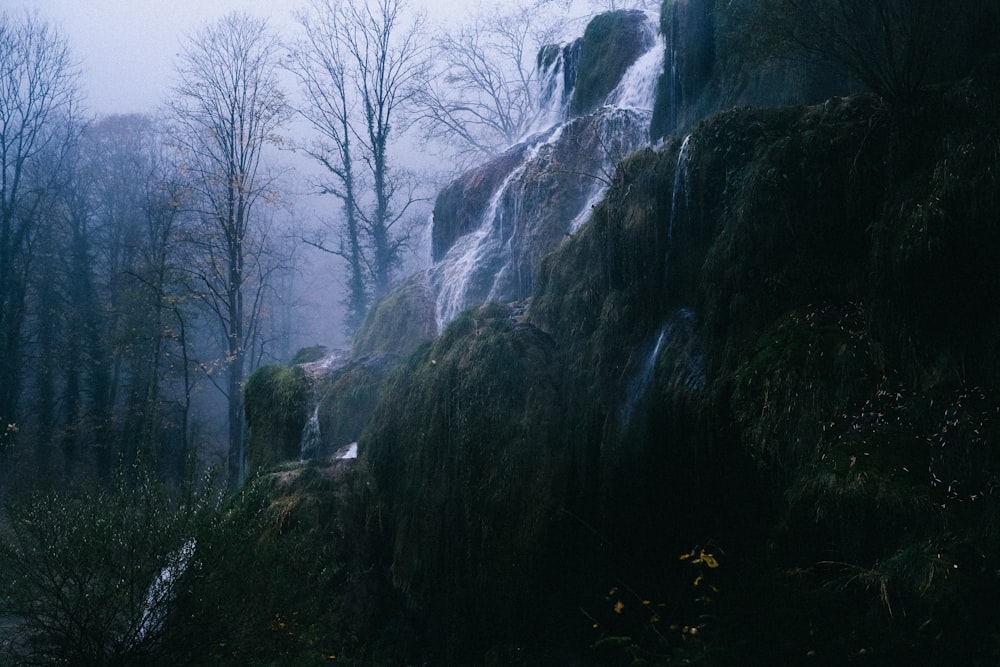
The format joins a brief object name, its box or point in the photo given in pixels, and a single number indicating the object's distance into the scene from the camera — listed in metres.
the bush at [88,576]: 4.24
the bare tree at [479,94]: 26.64
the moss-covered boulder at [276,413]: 12.31
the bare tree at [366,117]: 23.12
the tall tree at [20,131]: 20.84
